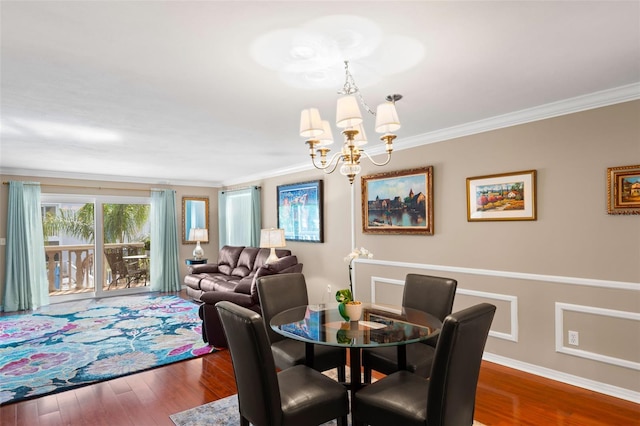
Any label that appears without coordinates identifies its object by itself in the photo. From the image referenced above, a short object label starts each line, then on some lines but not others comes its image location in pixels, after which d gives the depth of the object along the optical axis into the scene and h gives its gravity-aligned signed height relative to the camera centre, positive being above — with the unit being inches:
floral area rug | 131.7 -58.0
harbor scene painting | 165.2 +5.4
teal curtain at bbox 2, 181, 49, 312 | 235.9 -23.0
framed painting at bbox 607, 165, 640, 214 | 109.4 +6.5
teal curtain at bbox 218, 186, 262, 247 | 279.3 -1.4
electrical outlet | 120.6 -41.7
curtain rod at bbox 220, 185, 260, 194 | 279.9 +21.4
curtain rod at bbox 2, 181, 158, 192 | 253.9 +22.3
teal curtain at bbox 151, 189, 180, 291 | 292.6 -21.7
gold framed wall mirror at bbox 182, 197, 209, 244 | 313.1 +0.7
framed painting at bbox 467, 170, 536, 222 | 132.3 +6.0
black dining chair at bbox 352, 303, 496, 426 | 66.9 -35.6
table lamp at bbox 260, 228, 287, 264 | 230.7 -15.8
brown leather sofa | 157.9 -38.3
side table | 287.7 -36.0
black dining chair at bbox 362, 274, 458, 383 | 98.3 -30.9
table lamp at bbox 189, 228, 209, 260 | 293.1 -17.2
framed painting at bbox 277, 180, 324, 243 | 223.8 +2.3
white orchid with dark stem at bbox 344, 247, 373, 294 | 105.5 -11.7
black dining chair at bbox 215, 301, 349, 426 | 69.9 -37.6
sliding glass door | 264.4 -20.8
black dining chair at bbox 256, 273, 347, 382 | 105.1 -33.6
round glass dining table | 83.4 -29.1
